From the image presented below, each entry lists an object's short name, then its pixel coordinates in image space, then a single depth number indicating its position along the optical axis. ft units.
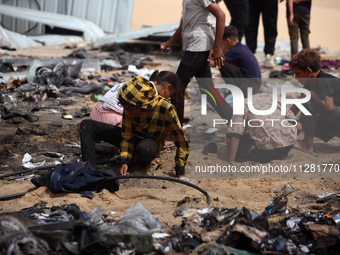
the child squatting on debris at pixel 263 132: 29.22
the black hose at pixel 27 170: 25.09
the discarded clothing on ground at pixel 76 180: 22.95
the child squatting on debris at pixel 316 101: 30.48
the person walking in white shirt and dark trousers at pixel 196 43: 30.07
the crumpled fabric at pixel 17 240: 14.85
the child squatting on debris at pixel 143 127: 25.09
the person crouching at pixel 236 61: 38.14
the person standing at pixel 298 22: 52.70
